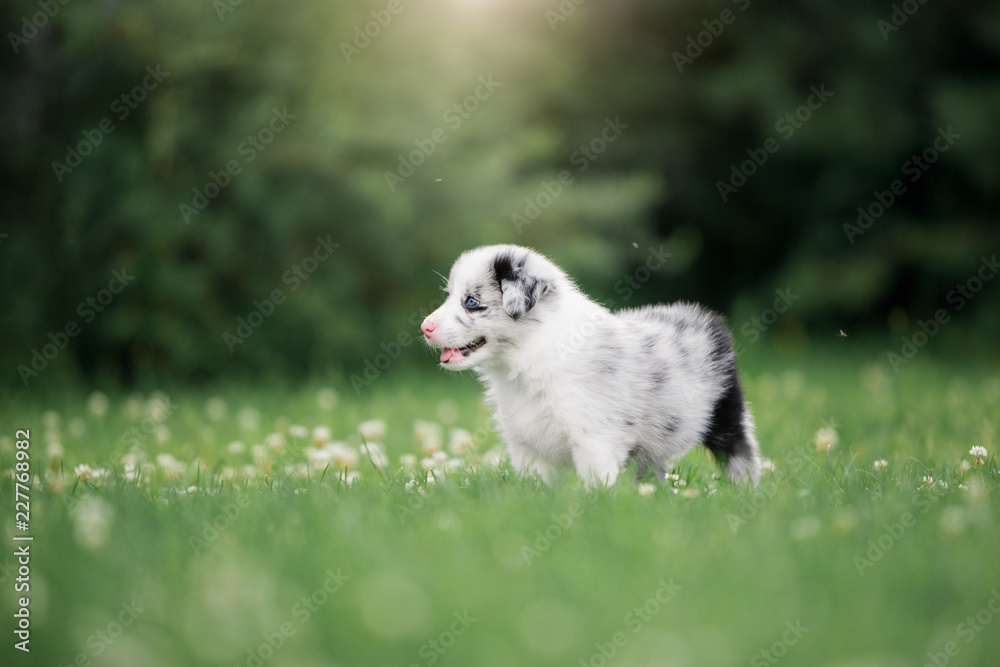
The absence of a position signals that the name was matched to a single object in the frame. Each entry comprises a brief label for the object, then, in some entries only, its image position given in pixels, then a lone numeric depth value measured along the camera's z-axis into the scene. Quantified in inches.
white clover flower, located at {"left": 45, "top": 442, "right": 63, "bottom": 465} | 205.8
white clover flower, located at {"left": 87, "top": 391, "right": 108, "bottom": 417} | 265.8
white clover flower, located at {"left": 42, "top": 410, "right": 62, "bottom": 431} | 242.2
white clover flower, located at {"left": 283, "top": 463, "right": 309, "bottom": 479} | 164.6
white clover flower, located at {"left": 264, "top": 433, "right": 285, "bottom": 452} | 209.5
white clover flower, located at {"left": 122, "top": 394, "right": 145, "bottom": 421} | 260.0
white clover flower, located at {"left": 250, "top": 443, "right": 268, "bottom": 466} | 195.9
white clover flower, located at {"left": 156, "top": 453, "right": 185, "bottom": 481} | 182.9
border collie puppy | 149.8
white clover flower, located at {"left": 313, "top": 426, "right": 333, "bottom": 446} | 213.0
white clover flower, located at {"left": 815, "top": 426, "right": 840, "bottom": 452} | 195.2
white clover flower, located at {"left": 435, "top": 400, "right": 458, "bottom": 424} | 260.8
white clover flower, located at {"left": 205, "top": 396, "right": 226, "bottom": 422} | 259.1
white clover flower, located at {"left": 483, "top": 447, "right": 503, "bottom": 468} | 174.7
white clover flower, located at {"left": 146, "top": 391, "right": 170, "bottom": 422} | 256.3
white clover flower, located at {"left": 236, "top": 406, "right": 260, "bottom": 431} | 243.1
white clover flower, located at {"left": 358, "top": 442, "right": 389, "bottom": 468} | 189.6
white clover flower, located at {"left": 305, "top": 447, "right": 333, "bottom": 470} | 182.5
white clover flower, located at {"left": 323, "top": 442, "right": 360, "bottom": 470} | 187.9
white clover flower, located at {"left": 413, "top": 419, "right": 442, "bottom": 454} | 207.9
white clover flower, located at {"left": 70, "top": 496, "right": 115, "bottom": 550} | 114.1
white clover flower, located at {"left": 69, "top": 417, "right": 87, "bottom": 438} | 237.3
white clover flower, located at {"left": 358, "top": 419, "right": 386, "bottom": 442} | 214.1
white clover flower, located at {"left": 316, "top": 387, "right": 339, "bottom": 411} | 269.5
